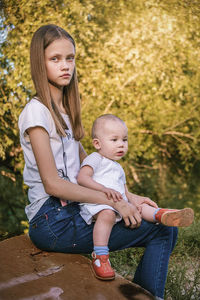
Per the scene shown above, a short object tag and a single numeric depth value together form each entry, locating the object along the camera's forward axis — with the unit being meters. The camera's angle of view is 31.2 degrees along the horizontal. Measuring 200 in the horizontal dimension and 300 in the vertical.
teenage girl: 1.95
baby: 1.88
